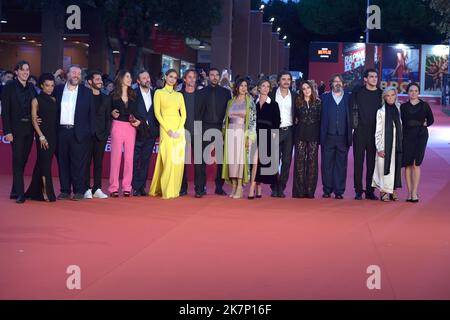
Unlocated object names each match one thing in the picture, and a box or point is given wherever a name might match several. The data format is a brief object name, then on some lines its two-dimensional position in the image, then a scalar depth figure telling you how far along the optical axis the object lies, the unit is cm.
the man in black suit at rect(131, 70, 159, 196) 1391
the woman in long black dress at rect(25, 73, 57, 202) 1280
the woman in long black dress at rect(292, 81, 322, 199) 1400
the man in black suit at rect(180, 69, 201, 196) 1412
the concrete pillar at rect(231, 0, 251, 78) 4941
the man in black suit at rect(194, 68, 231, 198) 1408
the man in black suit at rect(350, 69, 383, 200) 1392
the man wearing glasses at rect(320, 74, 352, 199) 1394
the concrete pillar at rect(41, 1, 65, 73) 3691
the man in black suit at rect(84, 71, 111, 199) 1339
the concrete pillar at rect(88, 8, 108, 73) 4353
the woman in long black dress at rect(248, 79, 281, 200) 1386
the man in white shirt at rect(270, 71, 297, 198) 1406
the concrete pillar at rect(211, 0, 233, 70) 3444
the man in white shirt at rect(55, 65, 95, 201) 1312
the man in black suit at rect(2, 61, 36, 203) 1266
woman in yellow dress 1371
